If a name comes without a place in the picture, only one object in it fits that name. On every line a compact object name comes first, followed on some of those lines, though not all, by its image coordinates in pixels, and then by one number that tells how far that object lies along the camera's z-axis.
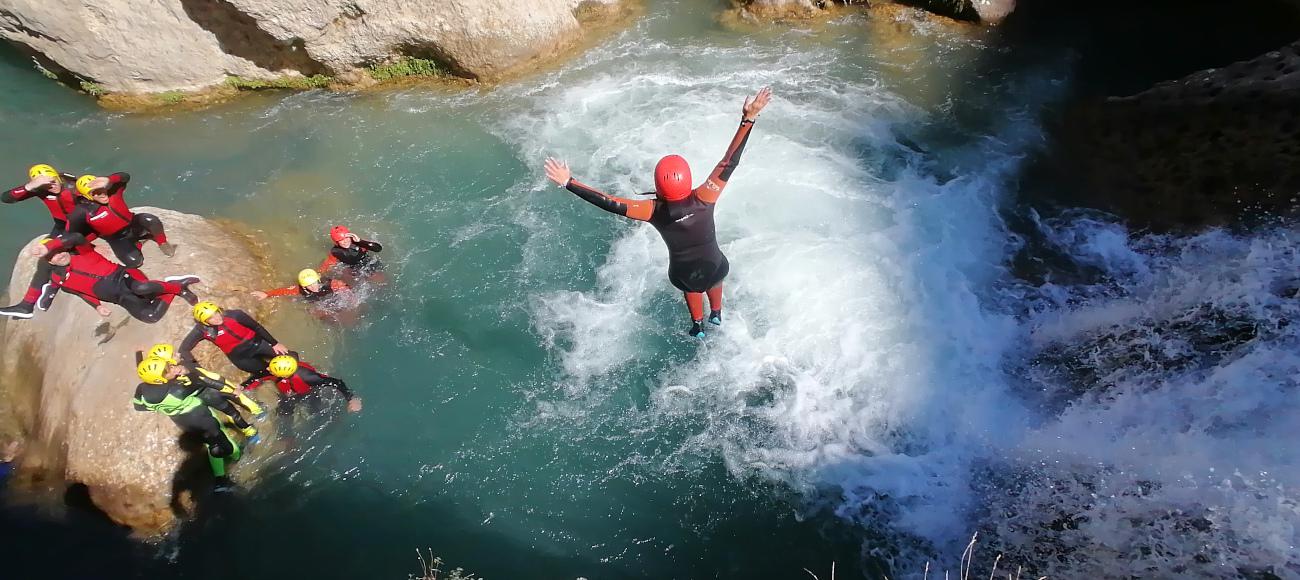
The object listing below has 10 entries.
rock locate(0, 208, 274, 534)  6.02
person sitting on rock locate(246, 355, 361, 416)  6.05
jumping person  4.72
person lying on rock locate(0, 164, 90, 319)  6.52
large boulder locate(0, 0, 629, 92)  9.34
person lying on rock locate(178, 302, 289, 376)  5.91
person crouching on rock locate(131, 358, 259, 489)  5.48
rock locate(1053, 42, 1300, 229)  6.46
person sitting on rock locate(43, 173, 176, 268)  6.66
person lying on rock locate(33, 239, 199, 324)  6.40
